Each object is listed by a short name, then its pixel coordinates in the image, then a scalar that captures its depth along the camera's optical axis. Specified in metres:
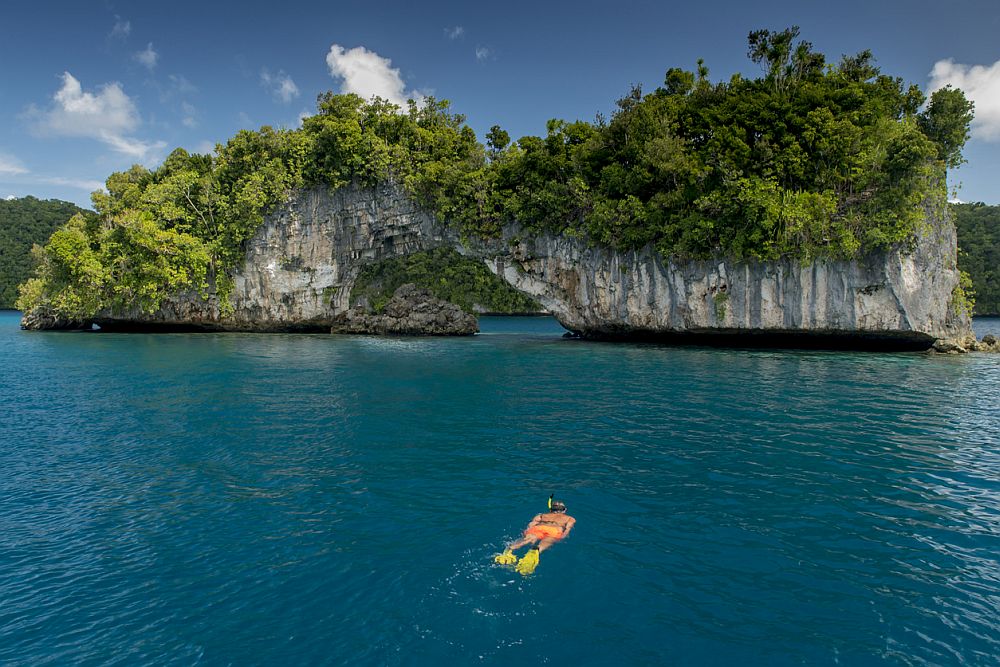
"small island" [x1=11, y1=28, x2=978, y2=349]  31.56
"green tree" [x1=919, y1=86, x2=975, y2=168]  32.12
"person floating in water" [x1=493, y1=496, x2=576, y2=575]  7.93
